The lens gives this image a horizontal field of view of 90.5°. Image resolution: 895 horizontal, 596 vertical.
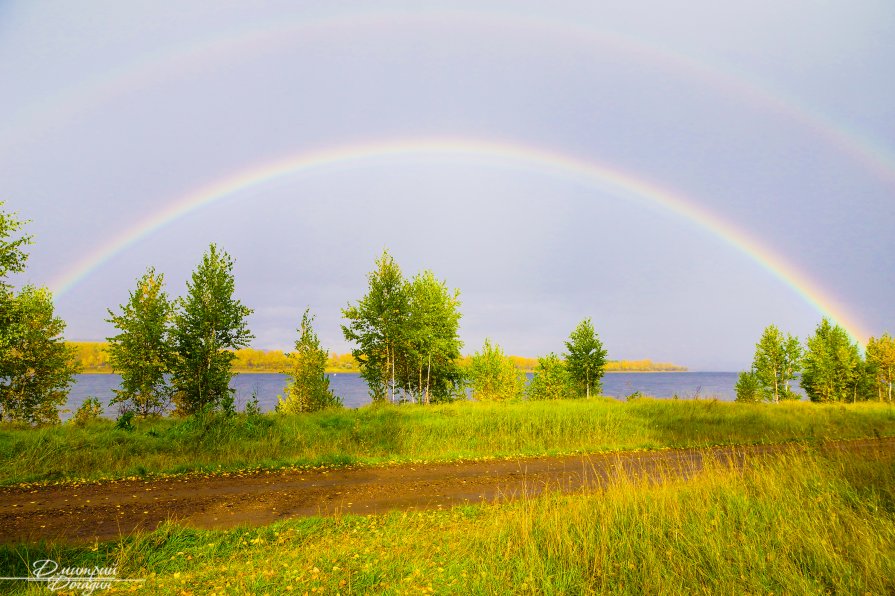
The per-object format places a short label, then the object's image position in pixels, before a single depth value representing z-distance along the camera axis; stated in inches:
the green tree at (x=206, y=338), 1051.9
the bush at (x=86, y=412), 644.5
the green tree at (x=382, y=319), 1338.6
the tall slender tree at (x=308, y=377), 1277.1
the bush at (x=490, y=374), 2055.9
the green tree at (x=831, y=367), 2470.5
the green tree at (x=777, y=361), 2773.1
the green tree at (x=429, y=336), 1346.0
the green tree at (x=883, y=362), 2846.0
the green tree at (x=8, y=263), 843.4
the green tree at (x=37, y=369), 1200.2
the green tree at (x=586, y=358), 1830.7
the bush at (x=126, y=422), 605.8
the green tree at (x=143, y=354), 1029.8
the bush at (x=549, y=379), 2220.7
